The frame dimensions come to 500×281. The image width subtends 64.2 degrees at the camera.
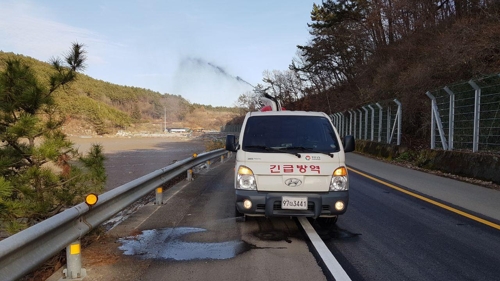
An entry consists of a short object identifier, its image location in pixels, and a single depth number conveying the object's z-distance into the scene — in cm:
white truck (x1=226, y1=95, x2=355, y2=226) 581
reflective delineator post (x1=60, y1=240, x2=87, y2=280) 416
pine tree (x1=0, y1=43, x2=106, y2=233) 546
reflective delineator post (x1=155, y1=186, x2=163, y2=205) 830
